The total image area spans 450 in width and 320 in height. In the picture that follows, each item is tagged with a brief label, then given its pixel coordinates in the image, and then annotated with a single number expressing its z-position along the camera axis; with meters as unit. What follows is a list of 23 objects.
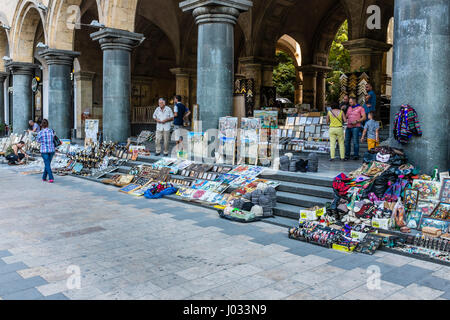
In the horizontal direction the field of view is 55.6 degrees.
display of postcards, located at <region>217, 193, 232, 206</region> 7.59
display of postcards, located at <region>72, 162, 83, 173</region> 11.95
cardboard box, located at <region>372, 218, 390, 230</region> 5.61
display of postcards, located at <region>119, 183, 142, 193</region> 9.22
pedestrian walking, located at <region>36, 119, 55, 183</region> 10.68
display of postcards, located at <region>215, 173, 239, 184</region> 8.36
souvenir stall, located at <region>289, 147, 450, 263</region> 5.23
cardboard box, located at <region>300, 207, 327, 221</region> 6.08
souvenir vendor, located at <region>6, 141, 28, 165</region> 14.64
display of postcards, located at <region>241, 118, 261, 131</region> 9.08
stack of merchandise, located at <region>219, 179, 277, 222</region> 6.74
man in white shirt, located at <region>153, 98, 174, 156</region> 10.83
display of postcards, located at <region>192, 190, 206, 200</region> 8.18
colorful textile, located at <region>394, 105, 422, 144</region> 6.34
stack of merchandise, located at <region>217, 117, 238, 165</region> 9.27
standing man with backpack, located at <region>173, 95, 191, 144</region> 11.14
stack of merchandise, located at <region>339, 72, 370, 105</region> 14.86
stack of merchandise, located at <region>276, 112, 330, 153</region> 12.37
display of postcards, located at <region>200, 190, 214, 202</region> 8.03
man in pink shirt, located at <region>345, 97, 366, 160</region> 9.93
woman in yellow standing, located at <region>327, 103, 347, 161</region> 9.75
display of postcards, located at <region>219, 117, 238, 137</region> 9.25
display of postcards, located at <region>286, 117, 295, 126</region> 14.48
